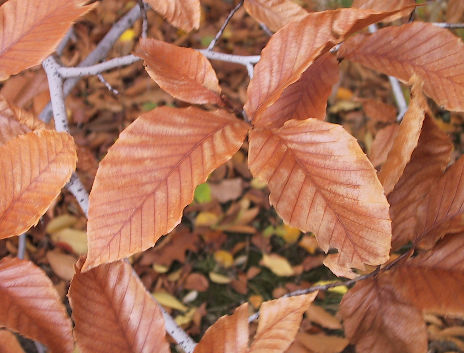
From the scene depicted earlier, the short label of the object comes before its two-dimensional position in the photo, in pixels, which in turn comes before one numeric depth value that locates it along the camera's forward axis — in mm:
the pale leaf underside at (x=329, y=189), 482
